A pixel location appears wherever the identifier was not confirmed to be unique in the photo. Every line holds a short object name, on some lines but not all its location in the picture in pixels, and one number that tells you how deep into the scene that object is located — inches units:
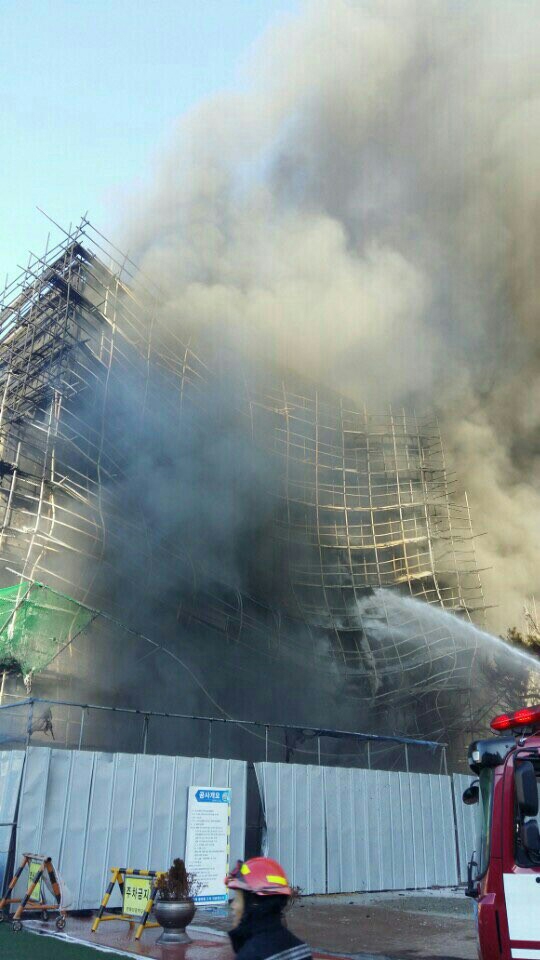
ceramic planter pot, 302.4
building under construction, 733.9
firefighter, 92.4
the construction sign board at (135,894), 325.1
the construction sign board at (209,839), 408.2
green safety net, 628.4
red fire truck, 169.6
